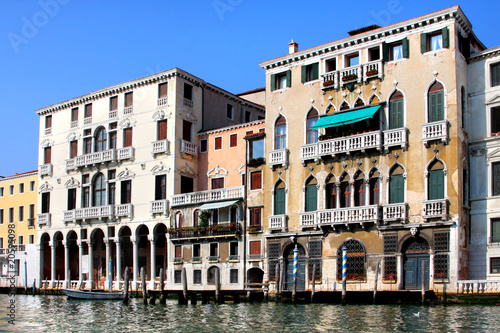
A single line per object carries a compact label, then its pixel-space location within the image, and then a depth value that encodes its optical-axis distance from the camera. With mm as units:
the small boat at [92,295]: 39281
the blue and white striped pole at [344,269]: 30891
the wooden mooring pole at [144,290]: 36025
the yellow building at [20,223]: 53219
